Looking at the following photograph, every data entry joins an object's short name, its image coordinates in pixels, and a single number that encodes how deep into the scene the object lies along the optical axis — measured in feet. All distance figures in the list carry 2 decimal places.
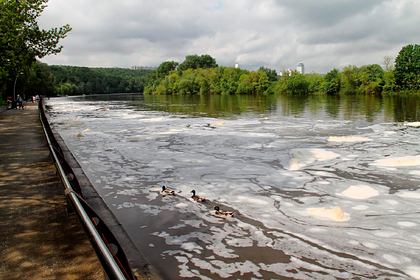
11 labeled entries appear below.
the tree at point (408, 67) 234.17
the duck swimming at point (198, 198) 20.97
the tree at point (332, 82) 298.35
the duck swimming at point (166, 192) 22.24
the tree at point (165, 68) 566.72
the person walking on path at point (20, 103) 103.55
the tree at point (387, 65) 261.11
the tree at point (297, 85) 332.80
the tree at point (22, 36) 57.80
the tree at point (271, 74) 439.30
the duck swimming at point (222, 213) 18.43
